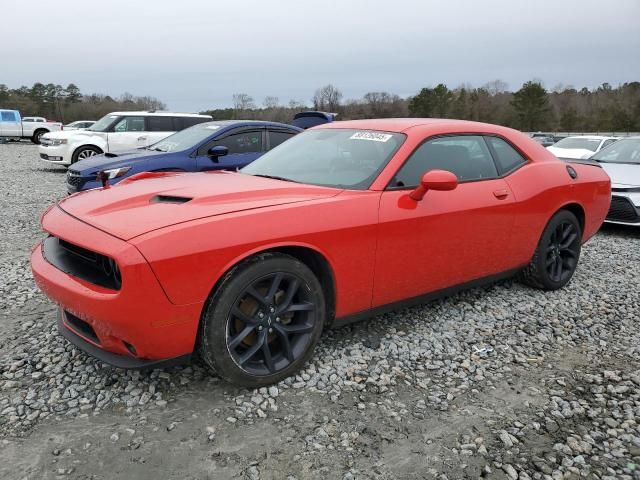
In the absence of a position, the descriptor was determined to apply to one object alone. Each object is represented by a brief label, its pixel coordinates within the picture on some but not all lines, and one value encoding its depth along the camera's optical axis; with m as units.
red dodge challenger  2.34
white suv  12.29
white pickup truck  27.01
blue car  7.07
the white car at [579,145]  12.93
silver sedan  6.80
